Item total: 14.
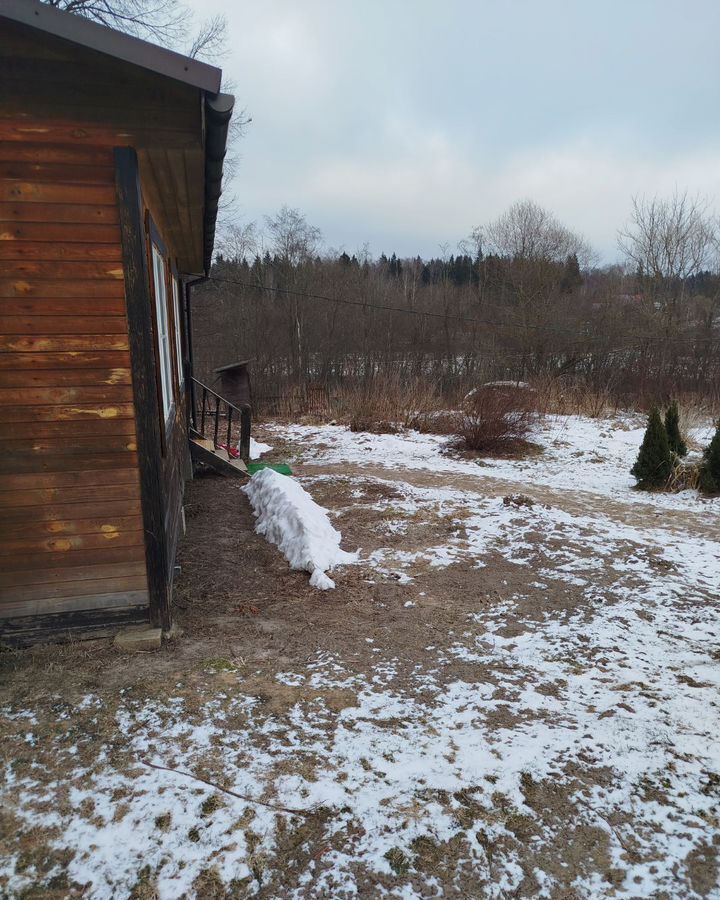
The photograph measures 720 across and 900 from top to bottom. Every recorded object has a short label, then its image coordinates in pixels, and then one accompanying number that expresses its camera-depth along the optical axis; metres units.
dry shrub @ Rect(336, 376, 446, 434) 13.73
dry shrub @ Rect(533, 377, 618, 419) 15.34
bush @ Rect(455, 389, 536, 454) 11.41
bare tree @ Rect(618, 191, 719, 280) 22.53
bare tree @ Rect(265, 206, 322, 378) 22.59
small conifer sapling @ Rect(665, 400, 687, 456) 8.56
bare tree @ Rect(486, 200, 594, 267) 24.45
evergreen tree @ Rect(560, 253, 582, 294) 24.56
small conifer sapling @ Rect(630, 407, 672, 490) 8.28
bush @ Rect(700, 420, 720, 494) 7.73
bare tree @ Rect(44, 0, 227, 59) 11.02
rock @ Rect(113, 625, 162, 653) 3.39
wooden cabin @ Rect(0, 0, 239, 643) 2.78
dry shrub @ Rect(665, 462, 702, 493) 8.09
